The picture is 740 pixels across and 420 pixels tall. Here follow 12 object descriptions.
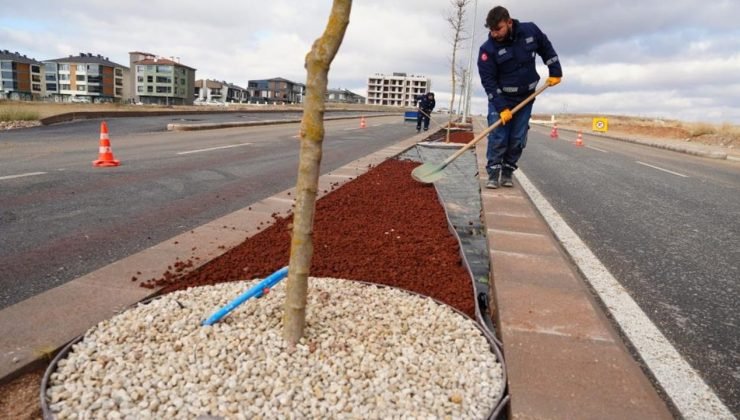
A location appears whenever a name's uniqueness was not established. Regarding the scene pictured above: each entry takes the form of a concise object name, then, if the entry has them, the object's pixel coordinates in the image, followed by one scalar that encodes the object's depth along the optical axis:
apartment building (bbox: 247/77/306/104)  122.88
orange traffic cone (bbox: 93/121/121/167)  7.46
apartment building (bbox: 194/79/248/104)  121.44
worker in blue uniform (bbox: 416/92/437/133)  21.39
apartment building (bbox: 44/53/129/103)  96.00
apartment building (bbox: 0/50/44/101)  93.75
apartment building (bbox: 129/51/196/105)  93.25
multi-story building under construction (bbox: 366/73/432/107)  136.00
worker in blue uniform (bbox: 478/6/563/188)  5.44
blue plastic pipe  2.05
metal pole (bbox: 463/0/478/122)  27.51
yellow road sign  38.44
